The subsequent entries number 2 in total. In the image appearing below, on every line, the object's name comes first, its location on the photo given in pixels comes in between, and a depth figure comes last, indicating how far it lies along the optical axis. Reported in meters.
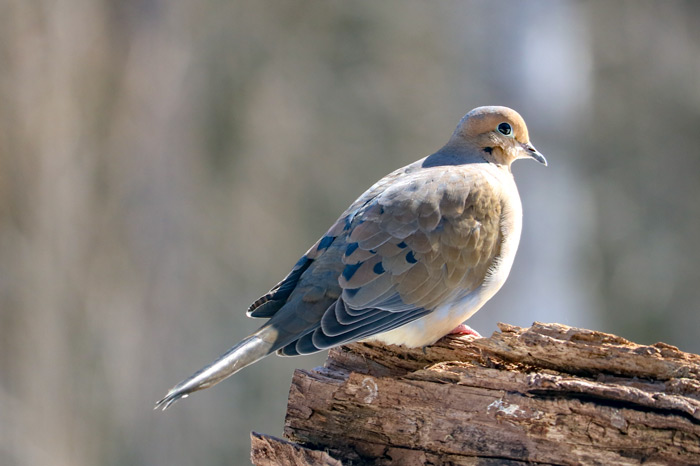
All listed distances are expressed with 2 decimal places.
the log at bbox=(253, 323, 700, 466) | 4.14
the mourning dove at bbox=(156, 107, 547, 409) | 5.05
